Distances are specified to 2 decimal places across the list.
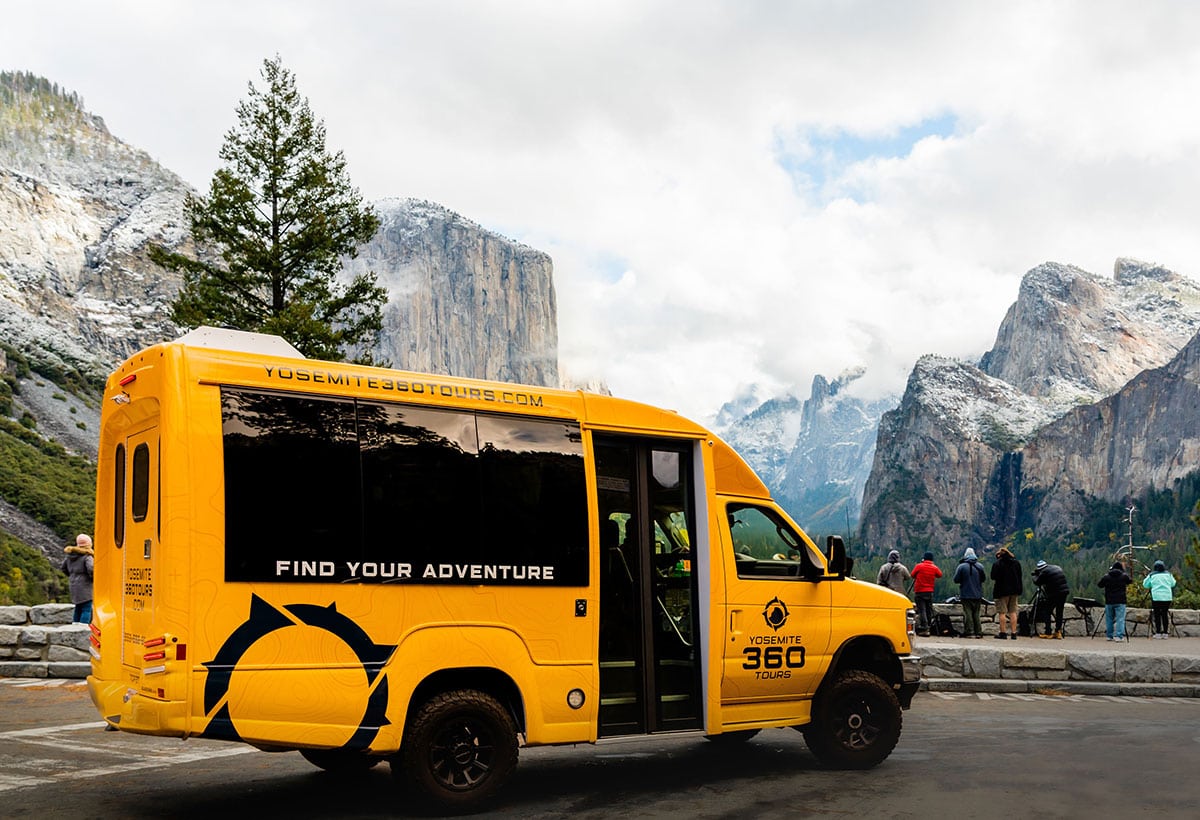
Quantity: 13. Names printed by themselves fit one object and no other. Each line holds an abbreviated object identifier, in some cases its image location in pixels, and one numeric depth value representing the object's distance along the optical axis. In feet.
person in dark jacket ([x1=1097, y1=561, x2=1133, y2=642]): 74.38
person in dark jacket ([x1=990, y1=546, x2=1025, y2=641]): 73.31
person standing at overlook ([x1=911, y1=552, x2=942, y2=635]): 74.84
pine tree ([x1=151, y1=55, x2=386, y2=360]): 114.93
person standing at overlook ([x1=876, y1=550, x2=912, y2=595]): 74.28
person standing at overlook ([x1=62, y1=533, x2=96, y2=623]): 56.34
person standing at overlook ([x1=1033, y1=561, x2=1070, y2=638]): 75.92
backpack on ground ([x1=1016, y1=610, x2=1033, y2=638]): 79.51
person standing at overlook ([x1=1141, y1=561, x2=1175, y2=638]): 80.74
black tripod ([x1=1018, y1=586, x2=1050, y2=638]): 78.43
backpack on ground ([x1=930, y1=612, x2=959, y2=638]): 78.23
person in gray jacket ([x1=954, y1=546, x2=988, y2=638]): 74.28
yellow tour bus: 23.95
